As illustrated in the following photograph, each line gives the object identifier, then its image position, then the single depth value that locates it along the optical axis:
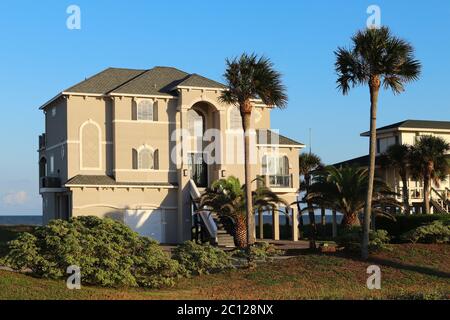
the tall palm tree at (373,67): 30.55
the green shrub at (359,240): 32.00
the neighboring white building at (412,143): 57.81
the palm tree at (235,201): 39.88
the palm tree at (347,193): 38.09
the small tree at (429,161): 51.97
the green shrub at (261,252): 30.08
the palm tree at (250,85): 32.44
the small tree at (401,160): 53.67
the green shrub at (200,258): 27.97
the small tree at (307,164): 61.44
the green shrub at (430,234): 34.00
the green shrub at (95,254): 24.17
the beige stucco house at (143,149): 44.59
